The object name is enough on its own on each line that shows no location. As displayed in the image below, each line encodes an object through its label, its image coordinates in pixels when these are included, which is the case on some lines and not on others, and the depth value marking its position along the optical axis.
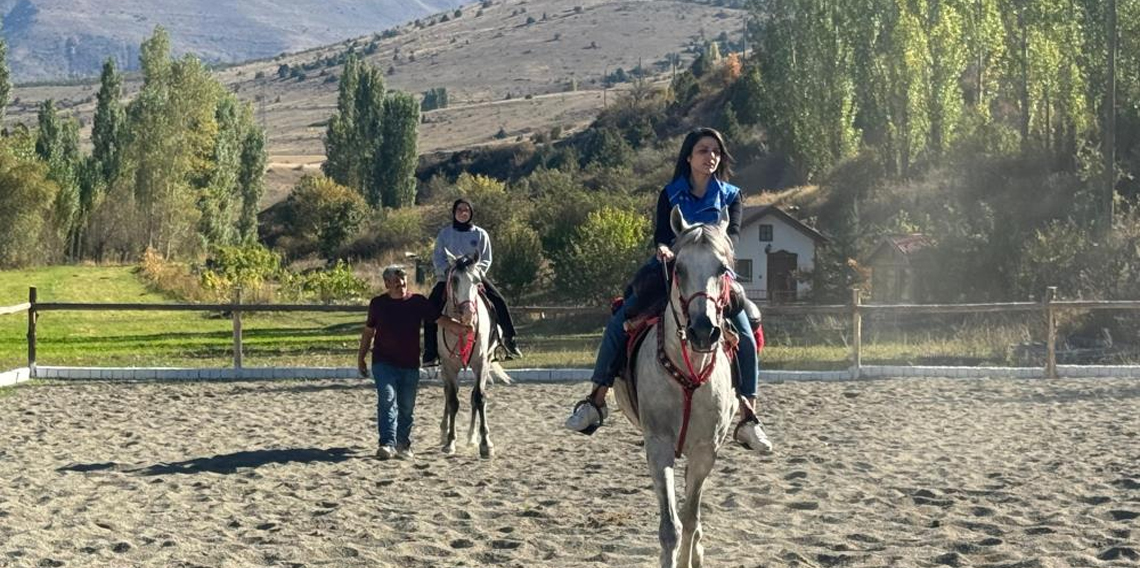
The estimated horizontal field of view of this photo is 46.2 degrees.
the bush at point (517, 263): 47.16
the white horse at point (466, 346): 12.75
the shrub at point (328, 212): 74.50
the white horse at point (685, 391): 6.63
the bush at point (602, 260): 43.19
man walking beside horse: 12.87
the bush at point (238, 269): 45.97
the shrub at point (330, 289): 45.81
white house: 46.88
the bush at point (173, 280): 45.00
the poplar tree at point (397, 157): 77.44
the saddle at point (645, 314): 7.36
